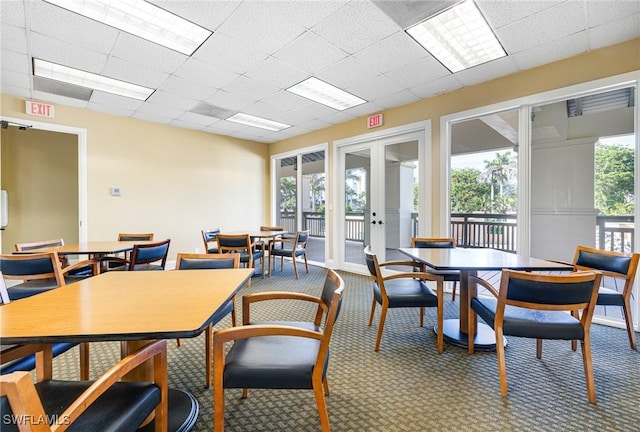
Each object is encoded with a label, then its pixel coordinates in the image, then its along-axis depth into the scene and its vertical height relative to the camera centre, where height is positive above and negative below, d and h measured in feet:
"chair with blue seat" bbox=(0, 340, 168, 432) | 2.23 -2.16
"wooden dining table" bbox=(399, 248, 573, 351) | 6.91 -1.28
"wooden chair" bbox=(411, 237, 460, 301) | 10.82 -1.10
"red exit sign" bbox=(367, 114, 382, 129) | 15.29 +5.05
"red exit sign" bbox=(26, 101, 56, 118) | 13.11 +4.97
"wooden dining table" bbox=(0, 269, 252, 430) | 3.28 -1.32
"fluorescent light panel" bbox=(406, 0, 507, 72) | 7.92 +5.46
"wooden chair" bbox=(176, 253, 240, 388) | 7.26 -1.19
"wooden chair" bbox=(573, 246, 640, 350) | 7.31 -1.53
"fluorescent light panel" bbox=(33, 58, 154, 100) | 10.61 +5.50
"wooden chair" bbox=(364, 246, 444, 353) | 7.58 -2.19
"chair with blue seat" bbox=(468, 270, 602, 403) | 5.38 -1.79
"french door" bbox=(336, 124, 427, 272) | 14.67 +1.07
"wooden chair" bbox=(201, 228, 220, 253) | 14.62 -1.16
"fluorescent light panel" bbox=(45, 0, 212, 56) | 7.38 +5.43
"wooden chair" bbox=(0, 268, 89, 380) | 3.64 -2.21
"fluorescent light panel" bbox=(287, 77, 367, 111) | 12.30 +5.58
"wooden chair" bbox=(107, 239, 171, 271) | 9.71 -1.44
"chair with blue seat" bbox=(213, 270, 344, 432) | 4.06 -2.23
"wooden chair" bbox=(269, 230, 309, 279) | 15.87 -1.94
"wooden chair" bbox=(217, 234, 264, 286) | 13.23 -1.31
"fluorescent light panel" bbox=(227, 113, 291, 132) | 16.43 +5.59
